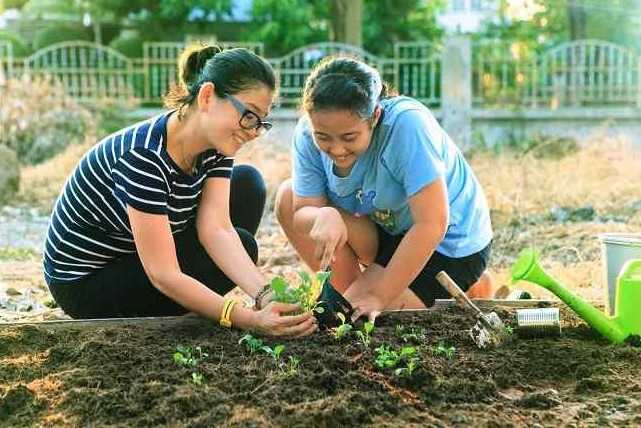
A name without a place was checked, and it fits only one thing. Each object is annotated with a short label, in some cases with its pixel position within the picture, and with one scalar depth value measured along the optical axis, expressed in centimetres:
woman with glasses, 277
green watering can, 283
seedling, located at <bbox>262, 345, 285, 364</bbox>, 249
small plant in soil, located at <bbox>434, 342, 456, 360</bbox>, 261
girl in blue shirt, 285
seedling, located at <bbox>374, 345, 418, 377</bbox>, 238
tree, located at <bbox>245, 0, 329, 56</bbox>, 1683
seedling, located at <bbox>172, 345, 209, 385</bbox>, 236
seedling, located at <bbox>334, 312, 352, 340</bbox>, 266
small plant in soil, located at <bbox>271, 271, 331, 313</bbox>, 275
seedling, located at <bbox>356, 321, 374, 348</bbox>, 263
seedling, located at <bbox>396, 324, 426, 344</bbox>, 279
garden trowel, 277
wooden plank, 330
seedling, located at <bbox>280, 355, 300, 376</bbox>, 243
